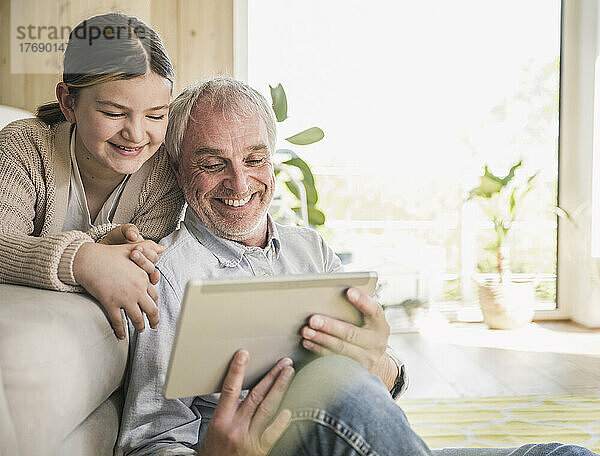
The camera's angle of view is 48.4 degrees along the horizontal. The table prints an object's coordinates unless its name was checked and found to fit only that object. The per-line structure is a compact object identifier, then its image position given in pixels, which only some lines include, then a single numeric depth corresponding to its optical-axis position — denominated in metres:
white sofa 0.76
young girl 1.17
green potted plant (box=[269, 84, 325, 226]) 3.18
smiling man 0.88
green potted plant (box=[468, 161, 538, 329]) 3.79
